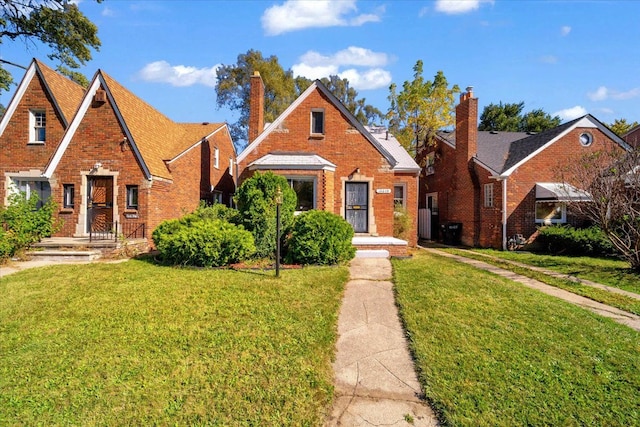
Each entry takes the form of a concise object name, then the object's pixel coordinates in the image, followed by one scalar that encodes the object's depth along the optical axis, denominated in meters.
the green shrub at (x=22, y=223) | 10.09
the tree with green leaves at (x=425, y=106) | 20.00
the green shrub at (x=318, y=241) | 9.42
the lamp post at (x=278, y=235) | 8.01
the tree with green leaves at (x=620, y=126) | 28.72
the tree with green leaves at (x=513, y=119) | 37.53
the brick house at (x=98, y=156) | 13.16
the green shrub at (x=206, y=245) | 9.16
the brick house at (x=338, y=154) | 14.03
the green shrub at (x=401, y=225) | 14.77
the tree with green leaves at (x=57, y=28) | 19.34
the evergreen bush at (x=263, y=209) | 10.02
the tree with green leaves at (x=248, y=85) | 33.53
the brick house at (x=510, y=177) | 15.02
